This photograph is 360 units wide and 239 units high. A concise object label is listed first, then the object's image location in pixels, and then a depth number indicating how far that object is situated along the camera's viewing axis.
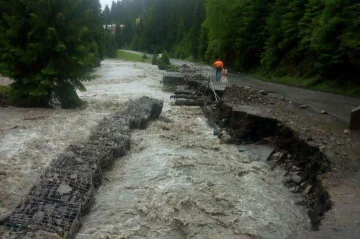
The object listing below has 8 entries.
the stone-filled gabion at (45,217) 6.84
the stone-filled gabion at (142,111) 16.28
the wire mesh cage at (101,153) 10.56
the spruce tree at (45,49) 17.88
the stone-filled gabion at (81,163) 9.44
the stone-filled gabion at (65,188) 7.96
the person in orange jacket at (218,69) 27.83
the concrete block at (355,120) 11.97
